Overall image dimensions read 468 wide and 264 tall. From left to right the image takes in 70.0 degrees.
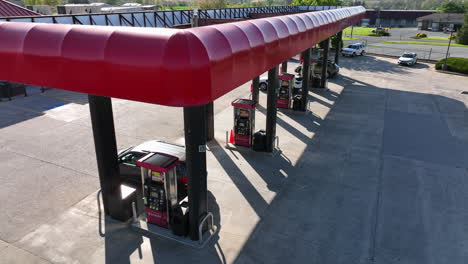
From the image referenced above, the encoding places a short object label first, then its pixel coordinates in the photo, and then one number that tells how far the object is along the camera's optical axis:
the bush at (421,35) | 69.75
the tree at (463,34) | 59.51
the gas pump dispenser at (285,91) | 20.91
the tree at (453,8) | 98.20
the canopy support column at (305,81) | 20.33
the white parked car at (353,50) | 42.22
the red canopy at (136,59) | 6.77
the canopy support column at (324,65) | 24.50
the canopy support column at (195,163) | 8.60
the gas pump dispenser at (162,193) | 9.43
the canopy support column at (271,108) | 14.17
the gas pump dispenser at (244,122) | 15.39
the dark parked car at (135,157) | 12.20
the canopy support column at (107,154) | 9.51
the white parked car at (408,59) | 37.97
